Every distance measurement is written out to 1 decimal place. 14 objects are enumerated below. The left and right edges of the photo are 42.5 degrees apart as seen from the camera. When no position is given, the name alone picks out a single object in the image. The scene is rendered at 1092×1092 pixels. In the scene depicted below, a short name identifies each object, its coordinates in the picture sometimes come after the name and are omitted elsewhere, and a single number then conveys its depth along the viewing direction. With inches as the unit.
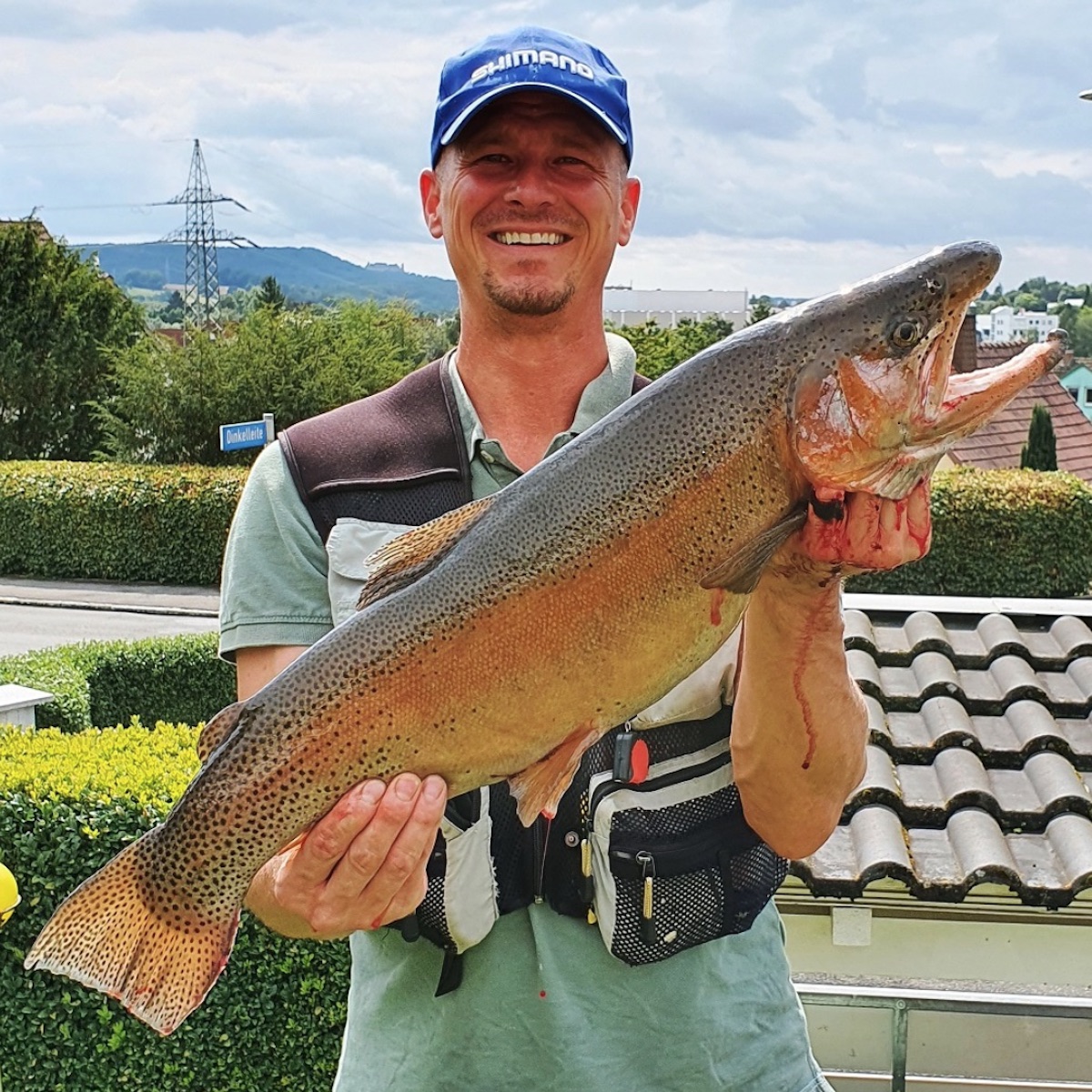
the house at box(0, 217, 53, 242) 1654.0
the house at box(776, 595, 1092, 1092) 220.1
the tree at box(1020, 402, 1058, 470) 1229.1
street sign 885.8
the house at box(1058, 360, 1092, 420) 3668.8
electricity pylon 3740.2
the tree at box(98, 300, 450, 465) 1384.1
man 113.7
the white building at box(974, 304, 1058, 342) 6540.4
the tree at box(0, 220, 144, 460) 1600.6
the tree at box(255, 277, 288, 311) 3618.6
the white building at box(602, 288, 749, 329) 4877.0
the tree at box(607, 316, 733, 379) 1798.7
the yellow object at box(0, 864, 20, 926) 205.2
